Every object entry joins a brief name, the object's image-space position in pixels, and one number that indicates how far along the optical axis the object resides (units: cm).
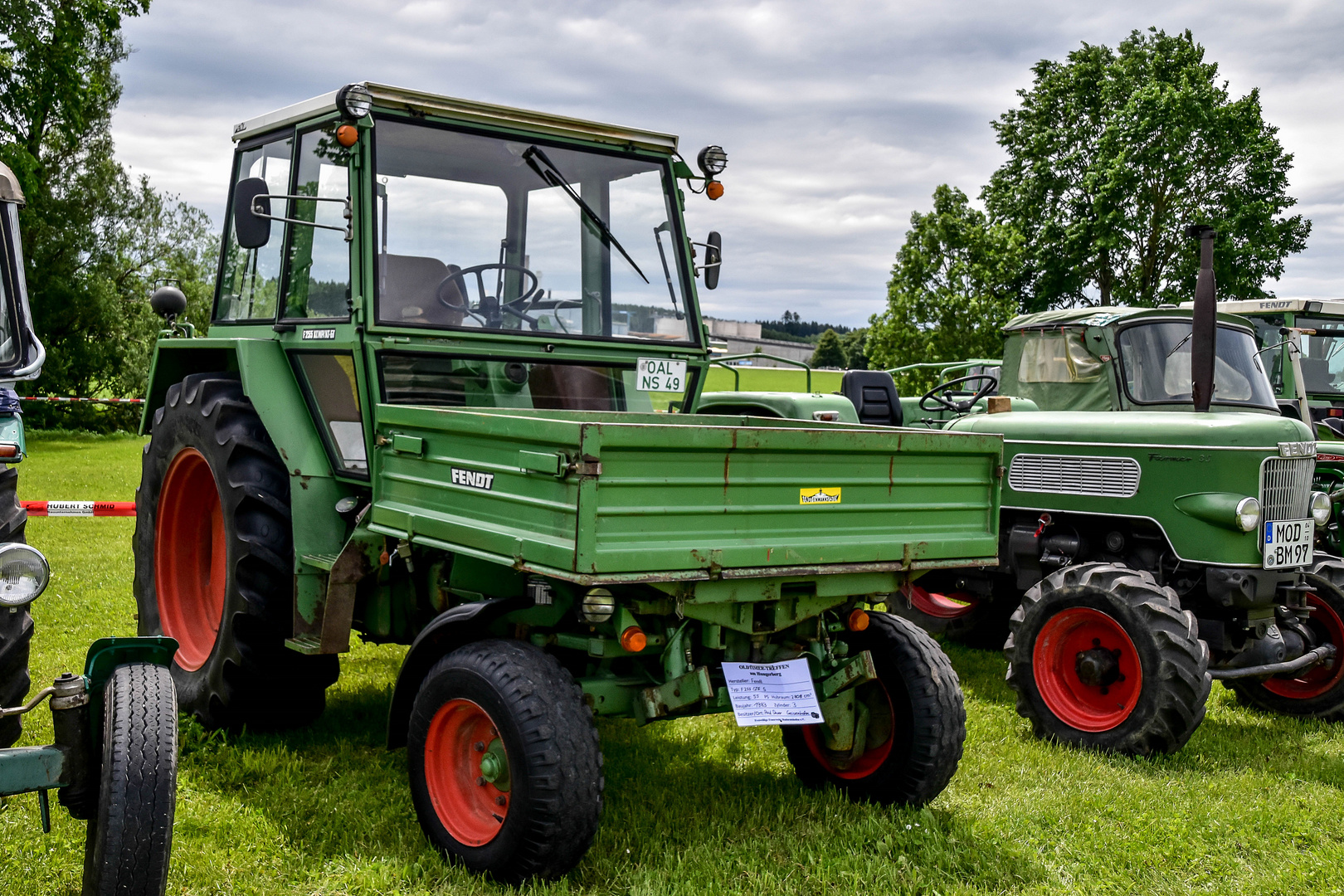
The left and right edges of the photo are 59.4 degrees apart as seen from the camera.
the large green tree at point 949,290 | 2606
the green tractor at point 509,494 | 342
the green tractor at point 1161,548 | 530
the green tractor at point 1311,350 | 959
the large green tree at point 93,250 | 2339
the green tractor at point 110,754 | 277
